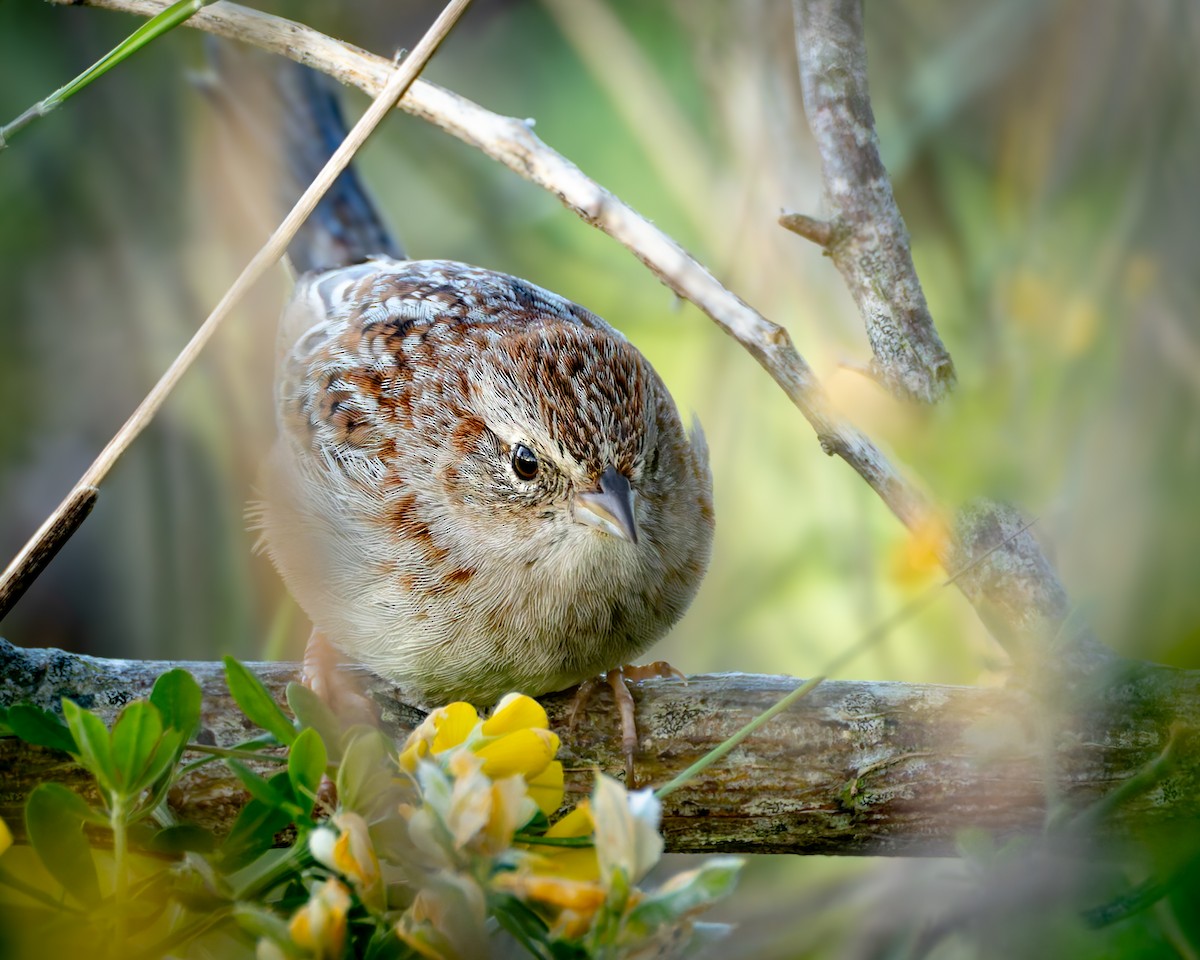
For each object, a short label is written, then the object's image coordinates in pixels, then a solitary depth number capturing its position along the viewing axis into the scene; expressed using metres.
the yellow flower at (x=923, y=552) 2.23
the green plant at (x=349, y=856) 1.84
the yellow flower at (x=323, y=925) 1.81
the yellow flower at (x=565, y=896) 1.81
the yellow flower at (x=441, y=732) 2.19
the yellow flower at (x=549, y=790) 2.20
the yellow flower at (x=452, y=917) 1.84
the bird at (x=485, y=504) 2.26
